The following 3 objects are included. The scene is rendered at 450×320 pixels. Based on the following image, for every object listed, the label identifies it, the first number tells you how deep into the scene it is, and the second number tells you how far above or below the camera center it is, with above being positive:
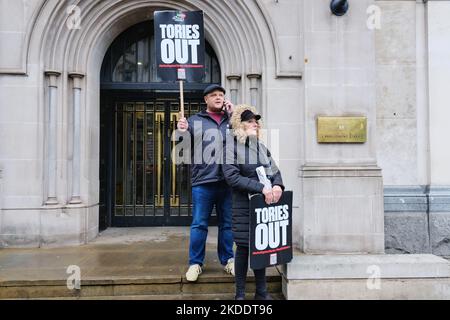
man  4.63 -0.13
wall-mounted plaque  5.99 +0.56
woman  3.99 -0.13
